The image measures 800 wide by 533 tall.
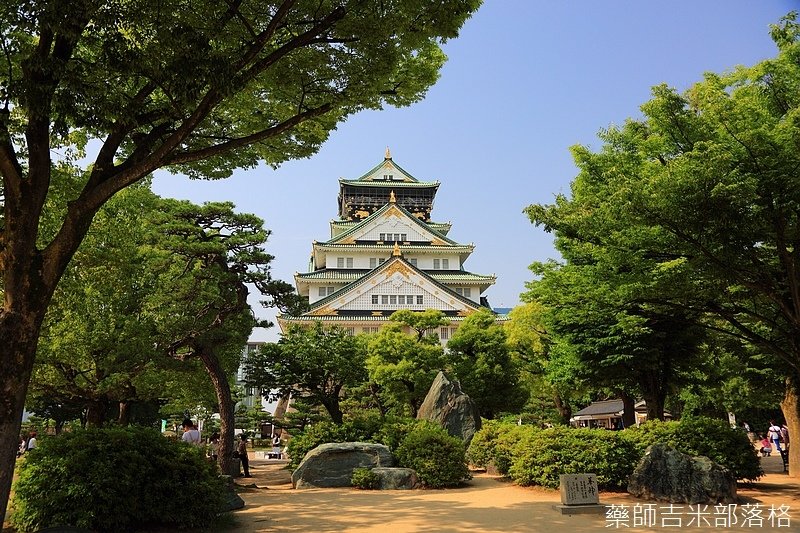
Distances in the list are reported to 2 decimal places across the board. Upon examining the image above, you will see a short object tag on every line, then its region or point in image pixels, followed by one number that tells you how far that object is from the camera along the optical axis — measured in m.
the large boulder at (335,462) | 13.88
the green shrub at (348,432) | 16.14
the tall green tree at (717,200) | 9.12
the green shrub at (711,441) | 12.36
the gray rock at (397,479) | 13.26
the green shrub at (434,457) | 13.62
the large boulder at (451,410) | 19.34
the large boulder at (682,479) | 10.64
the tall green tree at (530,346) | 27.23
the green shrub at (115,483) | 7.30
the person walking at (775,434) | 23.83
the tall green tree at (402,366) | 23.23
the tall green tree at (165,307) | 14.77
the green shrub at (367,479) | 13.18
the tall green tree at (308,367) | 20.28
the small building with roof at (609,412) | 35.62
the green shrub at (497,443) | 14.95
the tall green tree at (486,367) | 24.38
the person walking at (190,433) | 12.81
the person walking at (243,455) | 17.72
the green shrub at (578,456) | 12.16
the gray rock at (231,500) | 9.88
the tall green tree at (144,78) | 6.13
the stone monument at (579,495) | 9.73
